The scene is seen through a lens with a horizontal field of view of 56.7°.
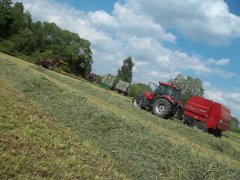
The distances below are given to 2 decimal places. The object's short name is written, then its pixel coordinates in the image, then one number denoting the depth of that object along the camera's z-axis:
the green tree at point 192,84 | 46.20
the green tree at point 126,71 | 48.02
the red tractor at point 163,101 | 12.15
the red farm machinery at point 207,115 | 12.00
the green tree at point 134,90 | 26.96
